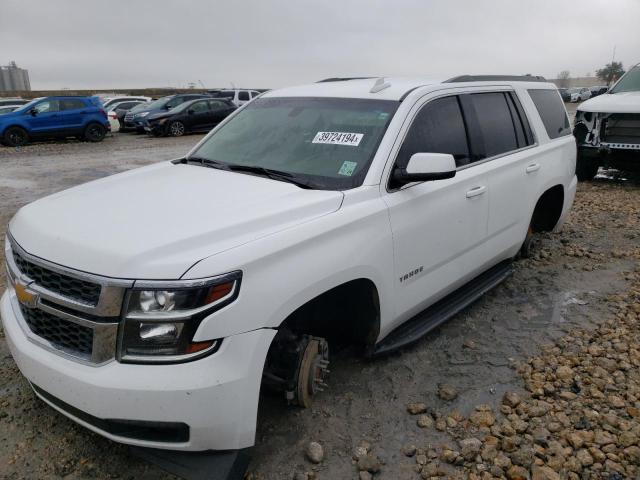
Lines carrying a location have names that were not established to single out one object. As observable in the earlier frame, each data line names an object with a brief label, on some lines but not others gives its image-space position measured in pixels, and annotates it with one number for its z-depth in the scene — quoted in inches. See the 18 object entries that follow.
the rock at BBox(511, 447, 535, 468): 98.7
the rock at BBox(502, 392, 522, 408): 115.8
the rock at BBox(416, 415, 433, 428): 109.7
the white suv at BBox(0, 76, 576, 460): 80.7
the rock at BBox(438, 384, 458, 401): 118.9
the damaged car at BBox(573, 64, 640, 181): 322.7
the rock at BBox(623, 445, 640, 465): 99.0
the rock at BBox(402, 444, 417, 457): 101.7
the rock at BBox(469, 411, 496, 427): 109.7
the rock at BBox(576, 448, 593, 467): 98.7
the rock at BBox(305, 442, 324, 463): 99.5
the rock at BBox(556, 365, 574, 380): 125.9
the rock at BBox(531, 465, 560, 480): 94.5
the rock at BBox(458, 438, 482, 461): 100.1
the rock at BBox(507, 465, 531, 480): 95.1
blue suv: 672.4
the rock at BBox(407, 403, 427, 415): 114.0
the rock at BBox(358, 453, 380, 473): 97.3
